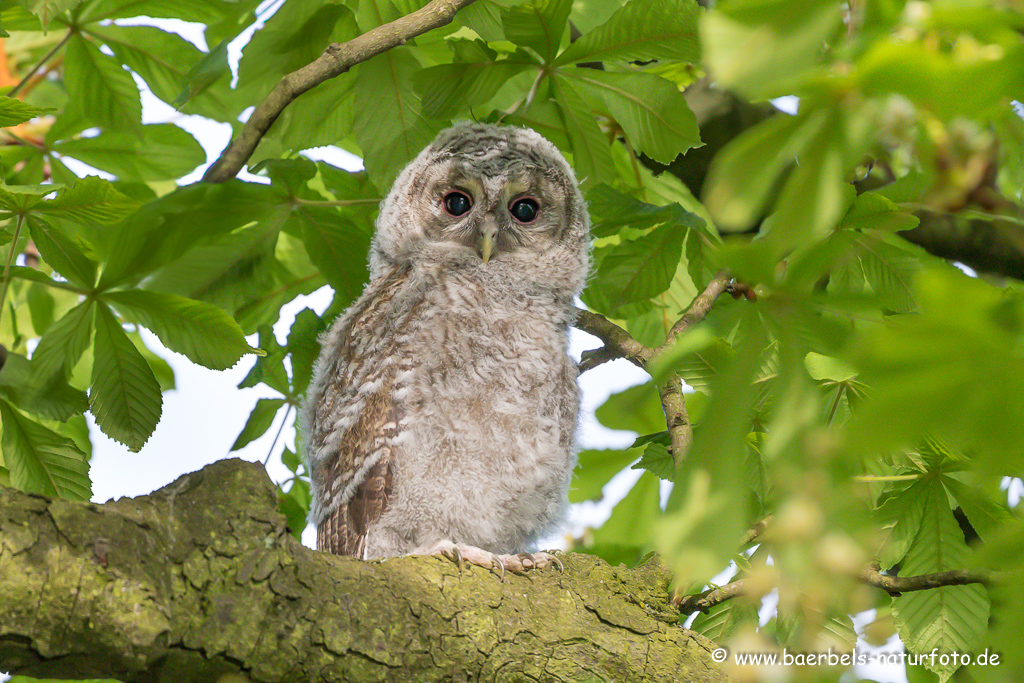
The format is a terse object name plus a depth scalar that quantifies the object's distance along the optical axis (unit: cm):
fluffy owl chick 1003
